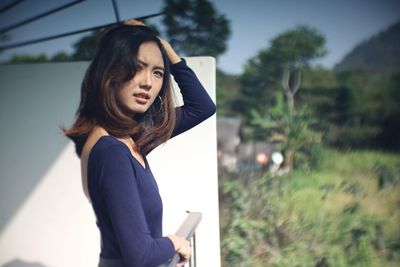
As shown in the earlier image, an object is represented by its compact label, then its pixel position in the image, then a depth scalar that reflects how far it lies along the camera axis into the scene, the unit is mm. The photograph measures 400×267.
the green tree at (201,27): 17047
